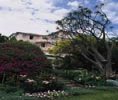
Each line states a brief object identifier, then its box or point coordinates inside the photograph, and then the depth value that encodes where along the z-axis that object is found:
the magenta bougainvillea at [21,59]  7.00
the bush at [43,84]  6.02
